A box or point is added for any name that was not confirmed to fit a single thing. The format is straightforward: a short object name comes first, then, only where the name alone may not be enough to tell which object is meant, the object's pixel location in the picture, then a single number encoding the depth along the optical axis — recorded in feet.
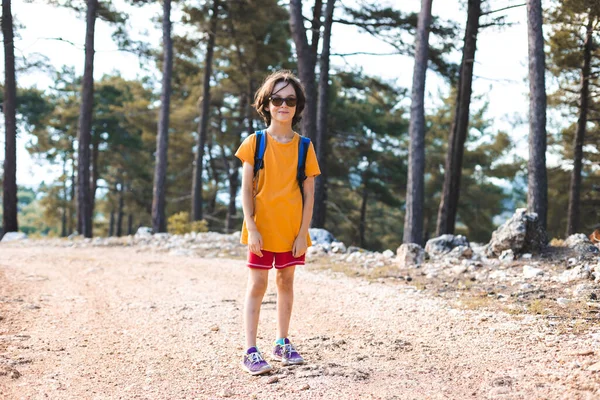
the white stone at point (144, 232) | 47.27
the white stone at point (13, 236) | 47.60
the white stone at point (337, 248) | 34.13
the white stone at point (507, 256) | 24.18
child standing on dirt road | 11.68
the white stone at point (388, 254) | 30.16
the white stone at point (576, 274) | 19.26
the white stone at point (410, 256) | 26.91
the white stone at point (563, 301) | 16.45
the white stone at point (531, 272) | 20.98
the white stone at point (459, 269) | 23.62
